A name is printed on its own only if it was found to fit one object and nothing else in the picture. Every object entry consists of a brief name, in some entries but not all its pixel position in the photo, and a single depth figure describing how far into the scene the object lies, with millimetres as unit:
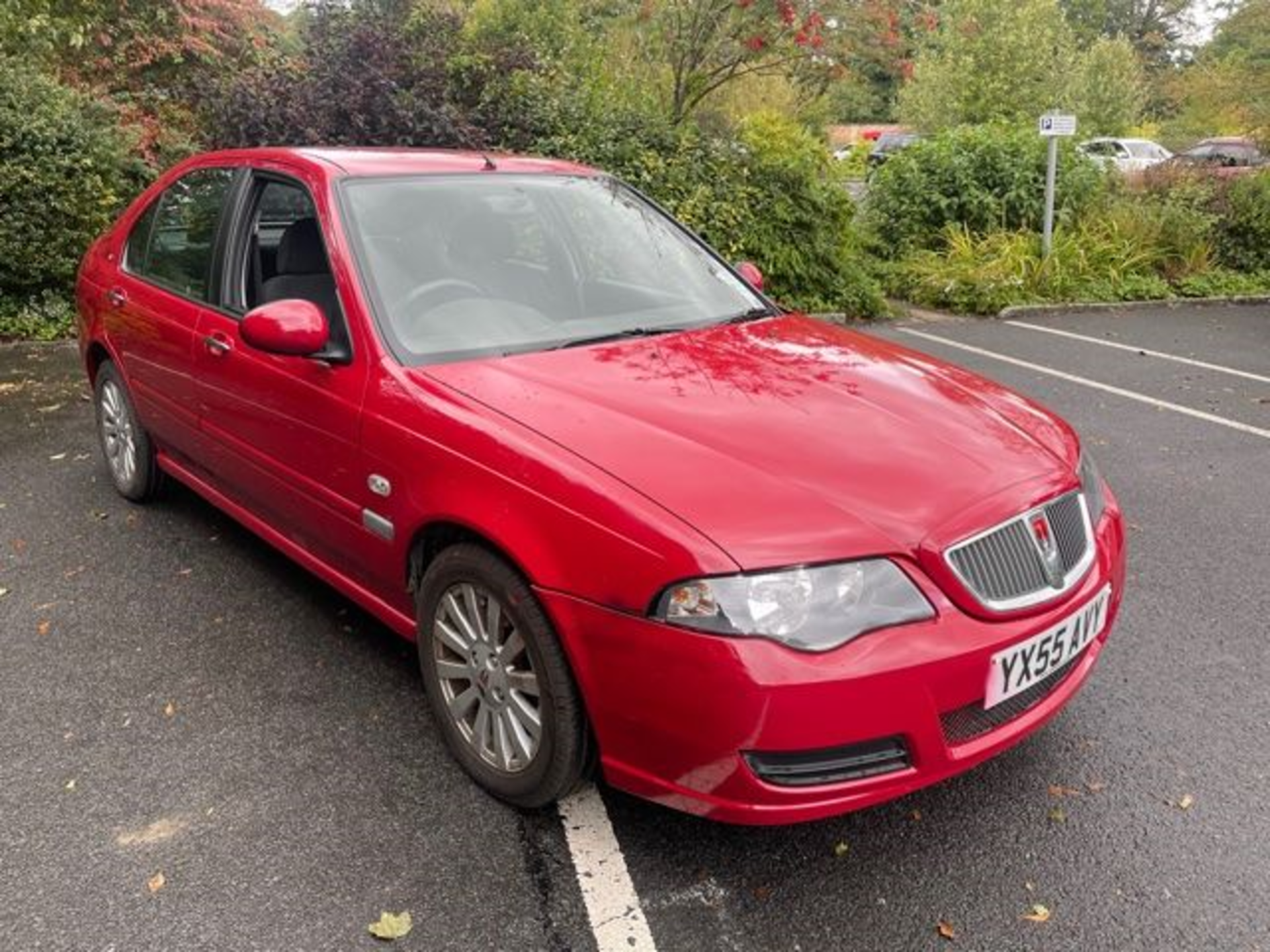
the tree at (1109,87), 34375
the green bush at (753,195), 9438
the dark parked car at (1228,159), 12844
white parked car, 12617
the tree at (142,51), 9367
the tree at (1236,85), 14016
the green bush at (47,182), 7832
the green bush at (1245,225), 12016
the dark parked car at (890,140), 27508
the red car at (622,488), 2064
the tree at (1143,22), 55562
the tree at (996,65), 25828
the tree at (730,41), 10961
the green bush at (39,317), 8172
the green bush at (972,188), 11797
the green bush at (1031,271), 10734
